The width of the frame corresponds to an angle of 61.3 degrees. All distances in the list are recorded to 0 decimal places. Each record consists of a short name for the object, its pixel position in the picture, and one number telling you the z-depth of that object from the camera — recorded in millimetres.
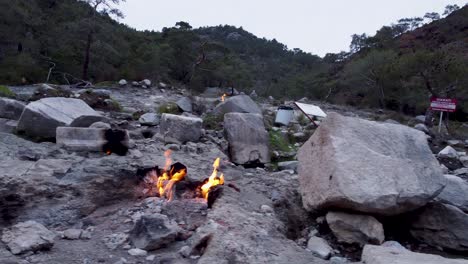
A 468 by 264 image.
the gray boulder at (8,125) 5414
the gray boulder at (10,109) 6152
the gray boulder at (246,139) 5785
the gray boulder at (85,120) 5320
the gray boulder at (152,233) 3094
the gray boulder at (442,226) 3896
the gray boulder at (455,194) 4359
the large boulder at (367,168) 3525
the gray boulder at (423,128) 10614
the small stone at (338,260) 3273
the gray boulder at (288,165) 5704
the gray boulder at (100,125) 5258
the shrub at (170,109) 8398
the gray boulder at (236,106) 8023
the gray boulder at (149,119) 7028
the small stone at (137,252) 3015
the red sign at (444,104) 10688
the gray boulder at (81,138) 4879
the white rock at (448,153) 7801
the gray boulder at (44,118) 5195
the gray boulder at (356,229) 3578
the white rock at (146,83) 14195
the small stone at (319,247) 3426
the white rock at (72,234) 3203
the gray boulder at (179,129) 5887
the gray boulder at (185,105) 8547
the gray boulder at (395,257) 2771
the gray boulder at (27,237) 2883
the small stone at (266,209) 3961
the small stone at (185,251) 3018
